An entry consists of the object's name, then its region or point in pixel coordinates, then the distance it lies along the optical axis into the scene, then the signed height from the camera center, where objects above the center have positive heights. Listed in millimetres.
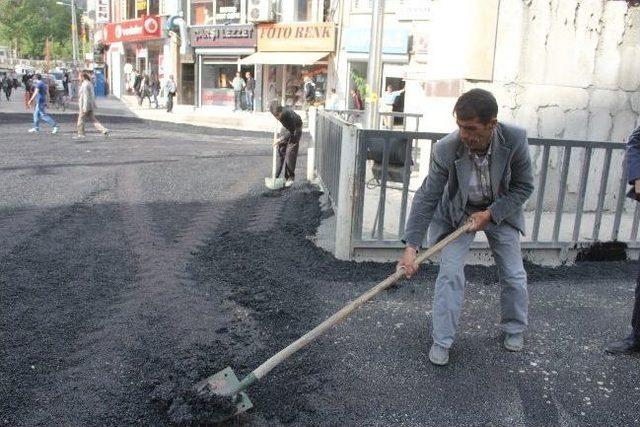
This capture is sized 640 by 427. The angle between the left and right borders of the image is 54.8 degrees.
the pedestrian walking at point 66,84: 31980 -1047
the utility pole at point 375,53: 12953 +576
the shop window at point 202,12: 32719 +3084
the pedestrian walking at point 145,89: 32375 -1077
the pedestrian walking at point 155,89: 32312 -1045
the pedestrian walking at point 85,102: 14961 -878
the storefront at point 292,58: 27172 +782
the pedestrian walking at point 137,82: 34469 -812
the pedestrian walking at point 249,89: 29469 -729
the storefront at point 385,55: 23594 +971
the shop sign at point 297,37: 26891 +1731
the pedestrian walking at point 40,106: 16062 -1124
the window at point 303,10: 28562 +3009
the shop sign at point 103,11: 44219 +3862
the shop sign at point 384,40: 23500 +1560
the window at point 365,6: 24253 +2943
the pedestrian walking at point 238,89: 29238 -748
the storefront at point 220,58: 30423 +687
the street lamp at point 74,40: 48019 +1913
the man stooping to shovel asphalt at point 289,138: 9070 -901
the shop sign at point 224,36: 30156 +1783
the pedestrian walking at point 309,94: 26734 -730
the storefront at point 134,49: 35531 +1182
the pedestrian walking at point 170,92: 28078 -997
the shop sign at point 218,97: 31641 -1272
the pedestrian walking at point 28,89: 27681 -1189
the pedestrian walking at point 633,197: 3424 -573
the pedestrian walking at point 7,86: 33125 -1321
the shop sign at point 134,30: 35031 +2246
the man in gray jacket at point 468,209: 3297 -670
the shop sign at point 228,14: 31367 +2926
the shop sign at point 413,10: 23234 +2664
